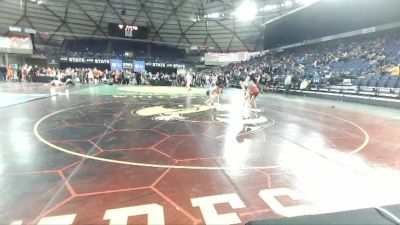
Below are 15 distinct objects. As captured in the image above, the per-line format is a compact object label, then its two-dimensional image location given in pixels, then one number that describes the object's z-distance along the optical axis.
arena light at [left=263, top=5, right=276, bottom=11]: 32.26
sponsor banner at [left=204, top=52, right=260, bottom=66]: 49.50
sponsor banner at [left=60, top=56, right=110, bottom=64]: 41.12
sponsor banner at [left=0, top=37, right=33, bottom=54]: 37.94
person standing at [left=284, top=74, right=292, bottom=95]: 23.24
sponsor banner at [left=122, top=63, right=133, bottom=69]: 43.78
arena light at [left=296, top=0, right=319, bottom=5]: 28.92
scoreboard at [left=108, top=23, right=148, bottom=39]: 42.53
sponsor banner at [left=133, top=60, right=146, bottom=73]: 44.06
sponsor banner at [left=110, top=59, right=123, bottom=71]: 42.97
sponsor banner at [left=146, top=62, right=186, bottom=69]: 45.22
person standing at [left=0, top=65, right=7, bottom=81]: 34.88
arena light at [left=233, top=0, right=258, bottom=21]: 31.72
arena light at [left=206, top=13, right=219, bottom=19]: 37.69
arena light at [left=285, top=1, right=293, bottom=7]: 31.24
